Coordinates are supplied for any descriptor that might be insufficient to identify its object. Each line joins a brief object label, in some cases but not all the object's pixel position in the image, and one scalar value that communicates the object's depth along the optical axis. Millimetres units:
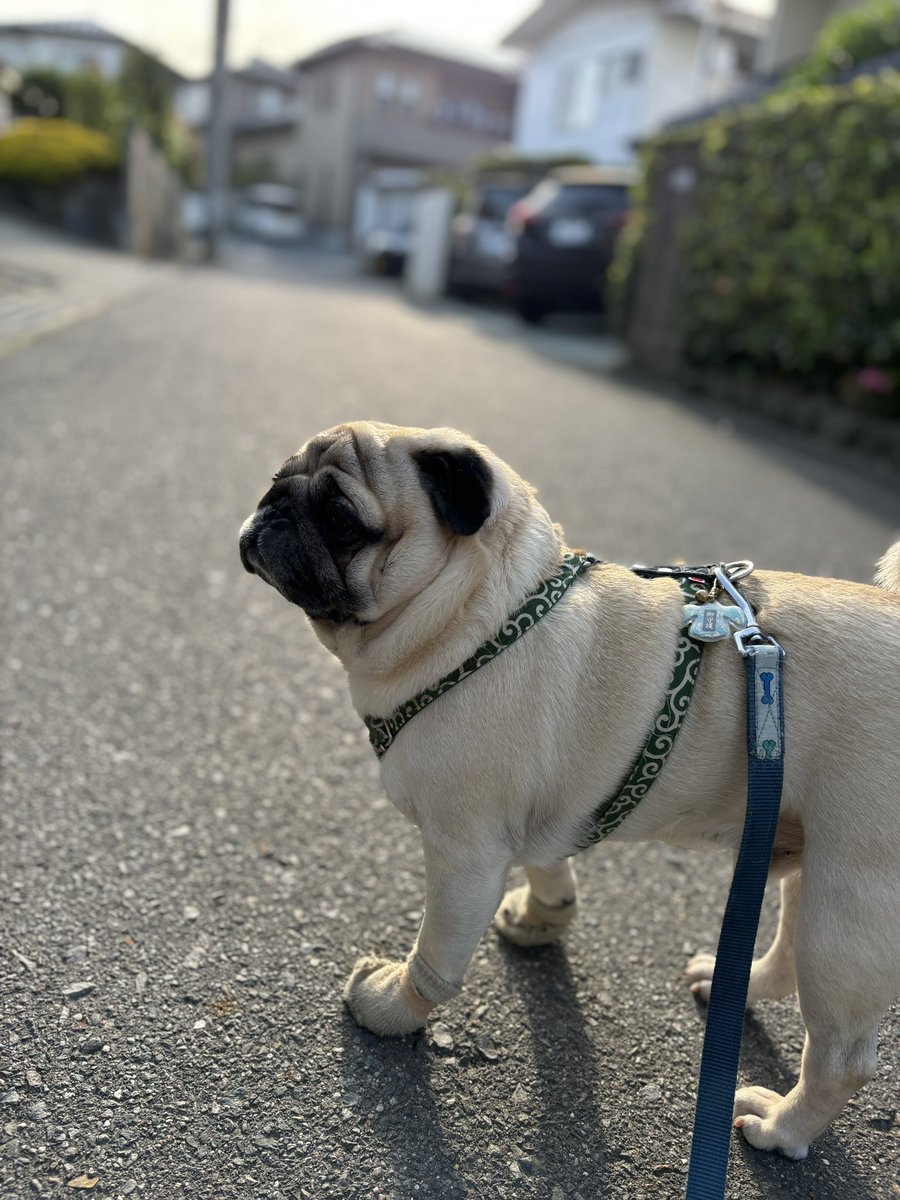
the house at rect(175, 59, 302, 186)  58375
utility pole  23672
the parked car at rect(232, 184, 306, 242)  47844
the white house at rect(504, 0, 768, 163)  26484
